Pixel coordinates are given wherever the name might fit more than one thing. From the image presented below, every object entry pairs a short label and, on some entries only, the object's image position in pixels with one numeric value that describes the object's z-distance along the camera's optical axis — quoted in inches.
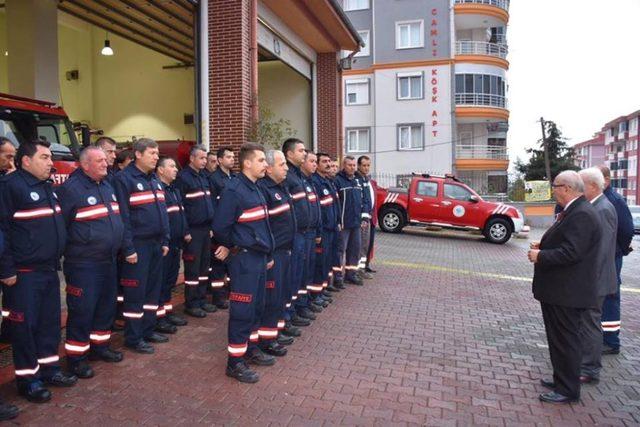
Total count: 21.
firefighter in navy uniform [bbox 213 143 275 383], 174.7
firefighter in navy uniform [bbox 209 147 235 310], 263.3
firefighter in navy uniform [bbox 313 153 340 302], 274.2
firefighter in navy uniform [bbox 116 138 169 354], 194.9
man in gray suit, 179.6
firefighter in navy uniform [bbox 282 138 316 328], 223.3
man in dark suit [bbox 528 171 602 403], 158.9
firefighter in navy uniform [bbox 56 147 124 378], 170.4
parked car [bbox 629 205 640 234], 1047.9
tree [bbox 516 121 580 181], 1585.9
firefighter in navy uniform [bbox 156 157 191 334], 221.9
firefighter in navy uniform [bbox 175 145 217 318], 244.8
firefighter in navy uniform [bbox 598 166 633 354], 208.2
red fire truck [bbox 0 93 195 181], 339.9
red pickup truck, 610.5
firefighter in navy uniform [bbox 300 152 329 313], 244.2
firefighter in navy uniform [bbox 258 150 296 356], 194.4
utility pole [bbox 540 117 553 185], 1352.1
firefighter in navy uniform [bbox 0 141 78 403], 153.3
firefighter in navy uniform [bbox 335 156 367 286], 316.5
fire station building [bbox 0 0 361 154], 396.2
